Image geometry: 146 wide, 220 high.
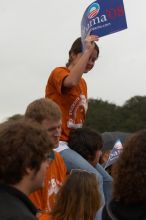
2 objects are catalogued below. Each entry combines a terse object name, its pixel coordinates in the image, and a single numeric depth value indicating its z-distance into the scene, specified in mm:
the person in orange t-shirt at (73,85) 6336
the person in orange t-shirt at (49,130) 5793
